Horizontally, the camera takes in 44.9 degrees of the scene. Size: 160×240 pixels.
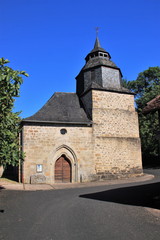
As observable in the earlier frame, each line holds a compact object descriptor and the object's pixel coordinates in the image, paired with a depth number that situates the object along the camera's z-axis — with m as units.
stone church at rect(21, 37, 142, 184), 13.84
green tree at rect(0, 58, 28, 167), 5.71
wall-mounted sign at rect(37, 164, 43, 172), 13.55
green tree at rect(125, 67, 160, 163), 24.80
